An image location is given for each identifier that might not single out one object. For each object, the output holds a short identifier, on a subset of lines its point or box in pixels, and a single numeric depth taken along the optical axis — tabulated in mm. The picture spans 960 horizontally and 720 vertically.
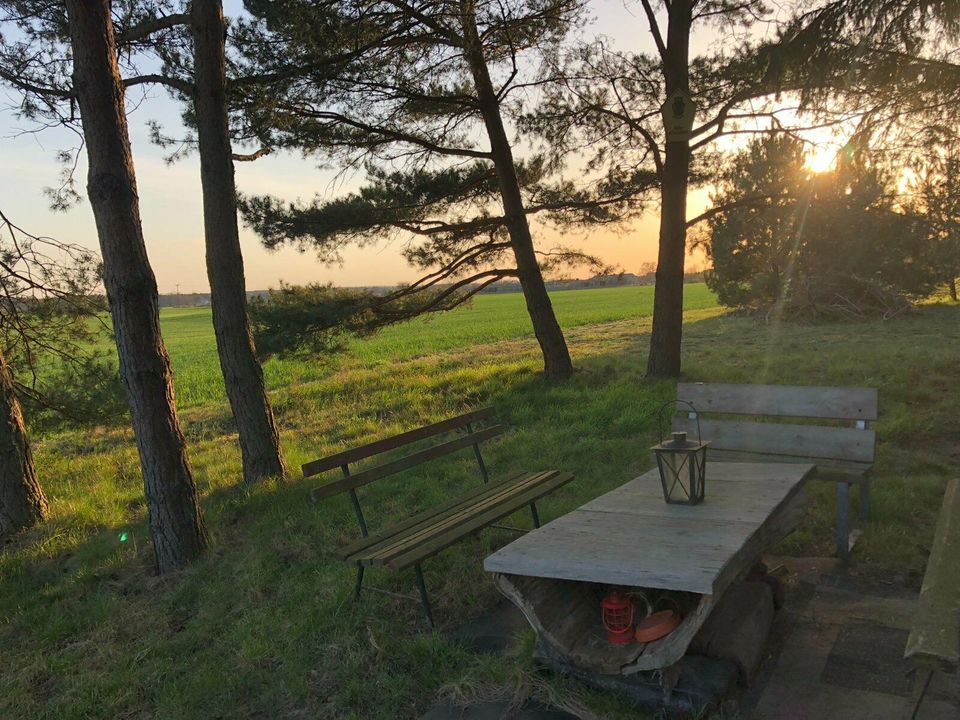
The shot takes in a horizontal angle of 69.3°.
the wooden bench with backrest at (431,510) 3309
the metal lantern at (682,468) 2945
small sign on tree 8672
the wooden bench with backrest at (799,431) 3998
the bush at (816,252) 15713
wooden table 2346
